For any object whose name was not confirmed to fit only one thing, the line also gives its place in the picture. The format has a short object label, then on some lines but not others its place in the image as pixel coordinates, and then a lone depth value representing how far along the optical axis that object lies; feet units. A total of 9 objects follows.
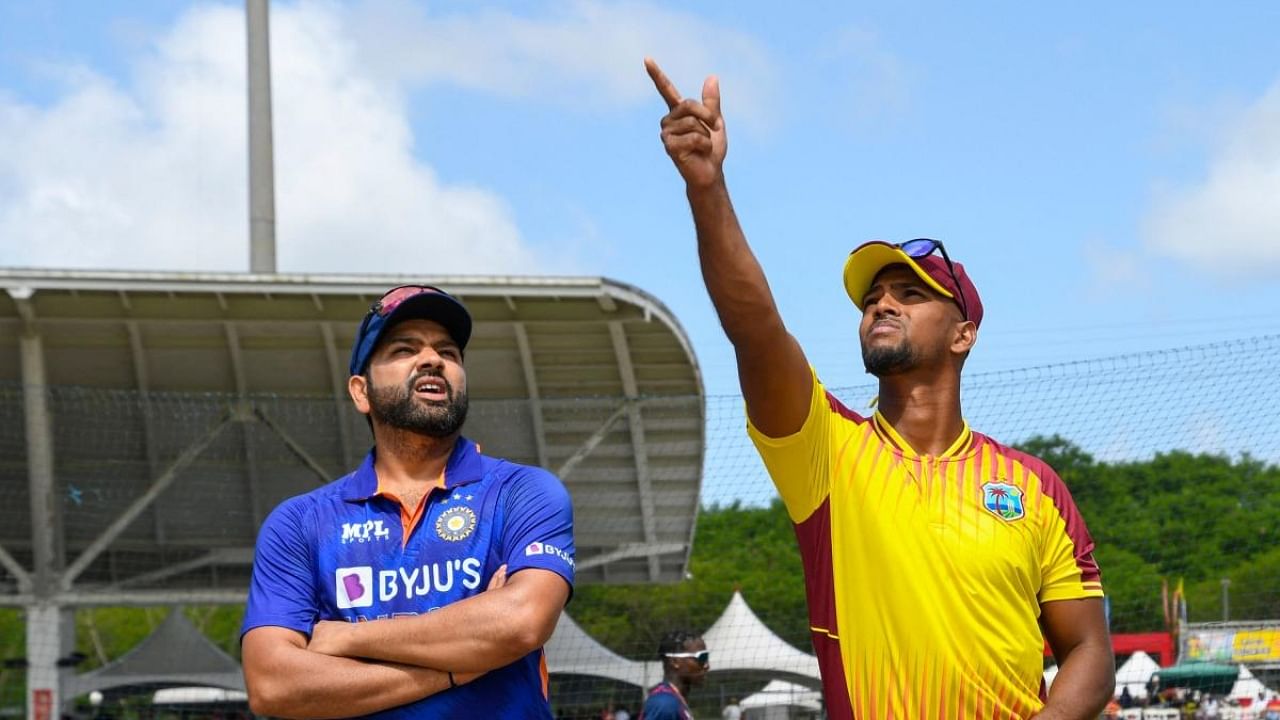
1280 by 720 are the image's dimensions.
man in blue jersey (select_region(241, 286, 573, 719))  8.96
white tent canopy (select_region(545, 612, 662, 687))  60.80
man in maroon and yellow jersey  8.72
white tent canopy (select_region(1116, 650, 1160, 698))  78.18
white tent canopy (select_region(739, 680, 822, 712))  36.70
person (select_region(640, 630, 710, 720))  21.70
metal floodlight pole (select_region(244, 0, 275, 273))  47.91
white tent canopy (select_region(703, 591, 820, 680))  68.74
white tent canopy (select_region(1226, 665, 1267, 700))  65.57
